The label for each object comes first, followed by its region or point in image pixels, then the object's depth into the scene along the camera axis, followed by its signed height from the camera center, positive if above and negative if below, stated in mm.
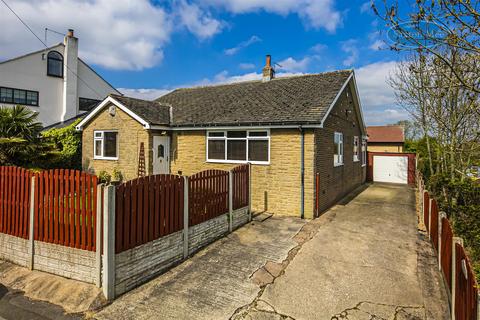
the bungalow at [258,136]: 9680 +976
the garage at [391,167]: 19250 -520
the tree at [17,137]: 10758 +897
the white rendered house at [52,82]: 21672 +6522
